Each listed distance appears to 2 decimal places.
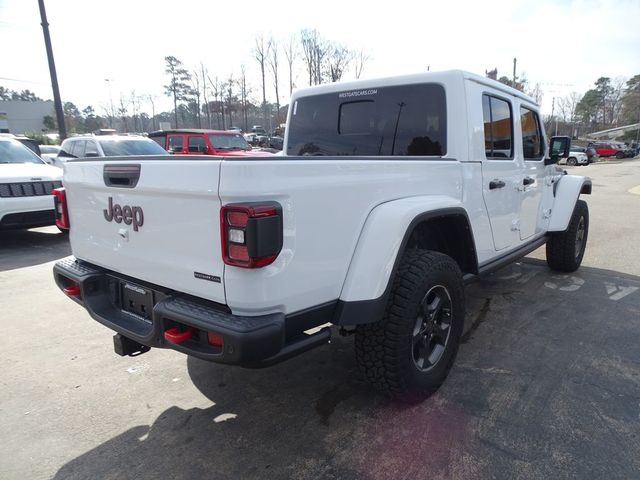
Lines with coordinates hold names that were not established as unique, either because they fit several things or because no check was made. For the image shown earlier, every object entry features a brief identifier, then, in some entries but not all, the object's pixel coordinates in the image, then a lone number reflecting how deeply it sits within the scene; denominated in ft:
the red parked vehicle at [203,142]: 45.57
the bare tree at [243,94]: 186.09
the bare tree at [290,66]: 165.99
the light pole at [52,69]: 45.85
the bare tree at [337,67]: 158.26
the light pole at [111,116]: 215.10
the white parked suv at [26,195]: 21.01
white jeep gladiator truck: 6.23
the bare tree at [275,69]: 170.60
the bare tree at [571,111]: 283.18
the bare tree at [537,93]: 219.34
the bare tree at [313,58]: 161.48
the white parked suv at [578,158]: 109.34
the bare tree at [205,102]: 183.47
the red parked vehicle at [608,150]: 145.28
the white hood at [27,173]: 21.33
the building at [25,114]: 264.52
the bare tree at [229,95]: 186.80
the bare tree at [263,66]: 170.60
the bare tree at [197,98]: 196.34
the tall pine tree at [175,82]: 202.90
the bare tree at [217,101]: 187.58
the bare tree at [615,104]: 286.66
